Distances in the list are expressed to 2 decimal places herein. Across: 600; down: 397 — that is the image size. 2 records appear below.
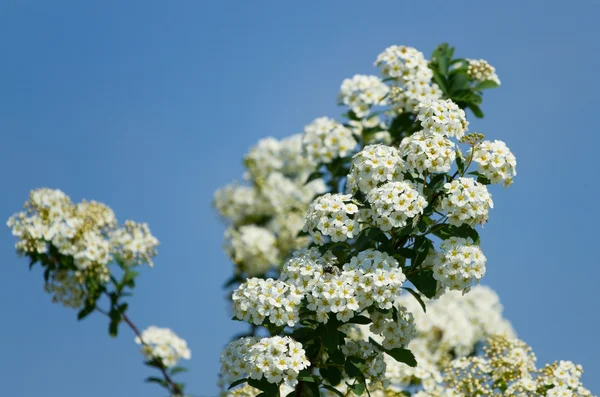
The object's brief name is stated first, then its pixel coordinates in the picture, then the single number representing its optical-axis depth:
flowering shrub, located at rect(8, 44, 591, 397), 11.34
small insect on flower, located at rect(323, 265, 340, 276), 11.56
